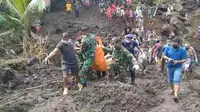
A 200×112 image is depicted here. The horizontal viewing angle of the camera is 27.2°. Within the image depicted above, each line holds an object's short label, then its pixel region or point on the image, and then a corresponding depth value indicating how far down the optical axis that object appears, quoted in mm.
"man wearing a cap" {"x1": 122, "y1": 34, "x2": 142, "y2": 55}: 12070
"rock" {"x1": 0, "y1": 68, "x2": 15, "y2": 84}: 12352
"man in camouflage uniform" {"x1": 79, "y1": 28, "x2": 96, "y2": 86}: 10281
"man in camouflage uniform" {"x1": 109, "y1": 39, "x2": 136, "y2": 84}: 10422
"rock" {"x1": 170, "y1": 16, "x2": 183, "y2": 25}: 24781
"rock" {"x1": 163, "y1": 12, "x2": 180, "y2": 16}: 25900
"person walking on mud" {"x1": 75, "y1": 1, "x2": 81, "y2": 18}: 25922
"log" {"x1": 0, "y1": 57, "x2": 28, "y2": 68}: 13510
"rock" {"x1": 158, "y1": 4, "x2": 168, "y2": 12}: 27109
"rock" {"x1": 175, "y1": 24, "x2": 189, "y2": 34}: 24402
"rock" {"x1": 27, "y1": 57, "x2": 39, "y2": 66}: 14500
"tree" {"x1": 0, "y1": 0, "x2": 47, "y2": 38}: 17094
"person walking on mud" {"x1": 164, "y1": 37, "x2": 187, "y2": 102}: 9609
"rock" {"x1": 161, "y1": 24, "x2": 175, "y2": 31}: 23491
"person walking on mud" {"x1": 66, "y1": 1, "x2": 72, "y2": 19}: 26317
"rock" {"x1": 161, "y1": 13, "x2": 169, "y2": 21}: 25788
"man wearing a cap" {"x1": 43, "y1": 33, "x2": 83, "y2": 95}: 10047
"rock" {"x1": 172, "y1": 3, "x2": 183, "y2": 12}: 27188
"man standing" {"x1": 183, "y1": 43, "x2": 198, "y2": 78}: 13836
